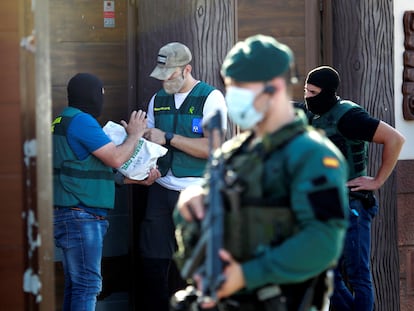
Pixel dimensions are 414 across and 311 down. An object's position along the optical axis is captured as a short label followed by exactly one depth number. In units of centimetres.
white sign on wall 1329
